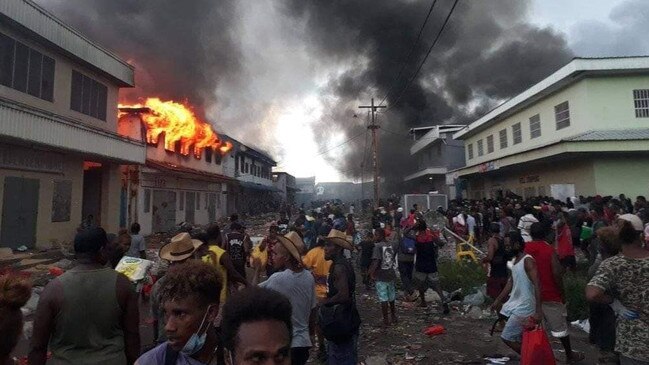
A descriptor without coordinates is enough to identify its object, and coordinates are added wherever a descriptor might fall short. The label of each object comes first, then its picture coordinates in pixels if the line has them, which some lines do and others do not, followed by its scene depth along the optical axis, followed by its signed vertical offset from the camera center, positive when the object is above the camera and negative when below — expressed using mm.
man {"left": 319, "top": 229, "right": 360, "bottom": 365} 3779 -947
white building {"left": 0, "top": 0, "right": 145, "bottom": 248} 11133 +2685
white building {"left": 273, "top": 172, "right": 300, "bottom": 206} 50816 +3622
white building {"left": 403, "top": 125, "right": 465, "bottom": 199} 32750 +4626
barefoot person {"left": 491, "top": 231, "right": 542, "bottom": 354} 4324 -1032
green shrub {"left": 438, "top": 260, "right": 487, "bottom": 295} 8781 -1605
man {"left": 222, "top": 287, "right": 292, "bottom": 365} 1406 -442
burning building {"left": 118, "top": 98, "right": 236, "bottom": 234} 19531 +2325
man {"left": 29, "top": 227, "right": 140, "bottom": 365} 2469 -660
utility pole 24562 +3686
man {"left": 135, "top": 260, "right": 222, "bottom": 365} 1743 -490
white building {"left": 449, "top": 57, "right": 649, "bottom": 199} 14617 +3201
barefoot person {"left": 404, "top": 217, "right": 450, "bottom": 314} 7668 -1026
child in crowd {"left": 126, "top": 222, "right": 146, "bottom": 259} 7488 -608
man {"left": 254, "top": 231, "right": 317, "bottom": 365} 3527 -721
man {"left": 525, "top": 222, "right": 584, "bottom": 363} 4609 -843
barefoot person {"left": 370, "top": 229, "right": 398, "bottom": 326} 6992 -1215
